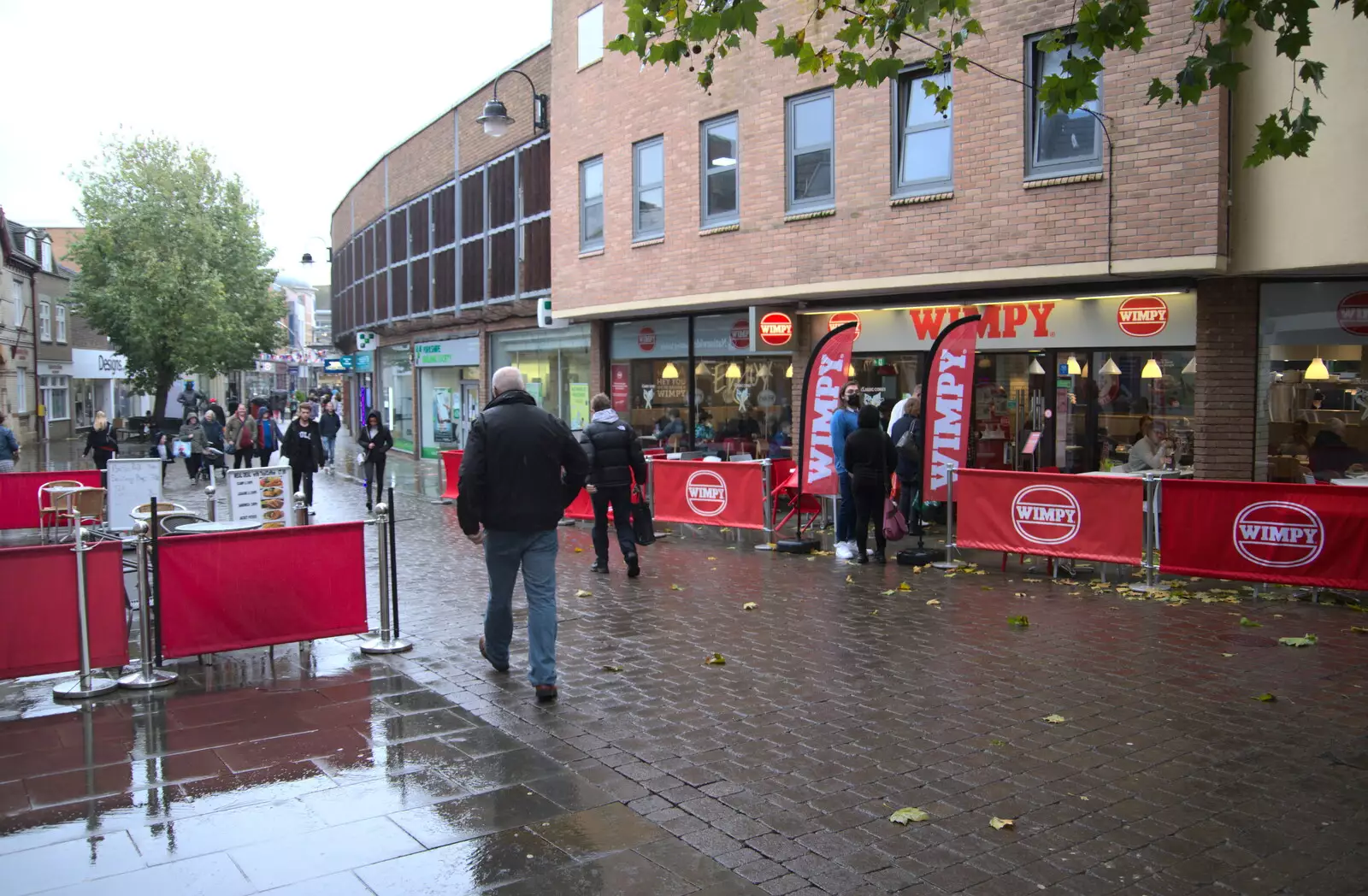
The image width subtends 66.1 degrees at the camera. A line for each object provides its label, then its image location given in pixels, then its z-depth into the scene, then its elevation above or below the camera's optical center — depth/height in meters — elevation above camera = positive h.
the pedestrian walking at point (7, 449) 17.44 -0.82
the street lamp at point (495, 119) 18.86 +5.04
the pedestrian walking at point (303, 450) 17.12 -0.83
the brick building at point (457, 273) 22.45 +3.20
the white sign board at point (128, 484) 13.41 -1.08
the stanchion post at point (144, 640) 6.77 -1.56
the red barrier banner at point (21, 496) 14.25 -1.32
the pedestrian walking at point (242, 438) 19.72 -0.73
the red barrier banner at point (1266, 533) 8.79 -1.19
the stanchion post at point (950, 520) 11.12 -1.31
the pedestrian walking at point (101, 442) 19.30 -0.79
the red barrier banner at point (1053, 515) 9.88 -1.16
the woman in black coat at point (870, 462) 11.14 -0.69
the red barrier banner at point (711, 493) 13.03 -1.23
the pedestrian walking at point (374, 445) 18.00 -0.80
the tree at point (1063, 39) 6.32 +2.40
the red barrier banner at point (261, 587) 6.83 -1.27
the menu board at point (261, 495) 11.23 -1.05
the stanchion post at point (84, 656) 6.54 -1.61
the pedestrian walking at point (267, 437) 20.64 -0.77
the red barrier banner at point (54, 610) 6.38 -1.31
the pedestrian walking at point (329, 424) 25.60 -0.63
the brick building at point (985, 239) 11.34 +2.01
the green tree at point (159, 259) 39.19 +5.31
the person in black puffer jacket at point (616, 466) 10.91 -0.71
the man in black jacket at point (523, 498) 6.42 -0.61
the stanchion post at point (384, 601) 7.60 -1.48
